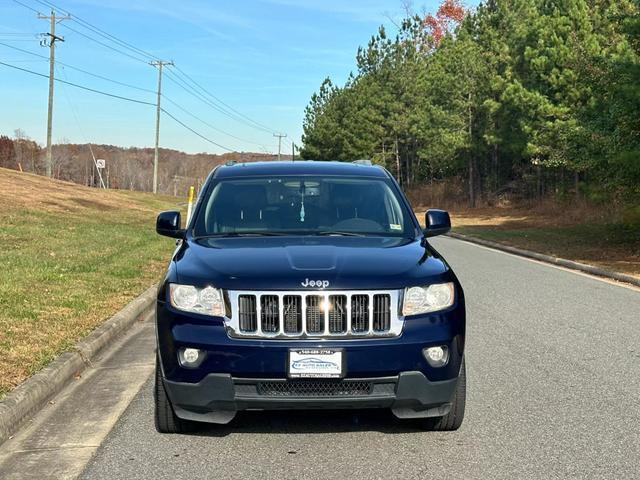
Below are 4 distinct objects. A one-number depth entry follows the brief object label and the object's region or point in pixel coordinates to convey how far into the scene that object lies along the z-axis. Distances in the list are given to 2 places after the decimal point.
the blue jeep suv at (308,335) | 4.07
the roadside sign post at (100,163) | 65.44
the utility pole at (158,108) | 62.47
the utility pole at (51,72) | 44.47
